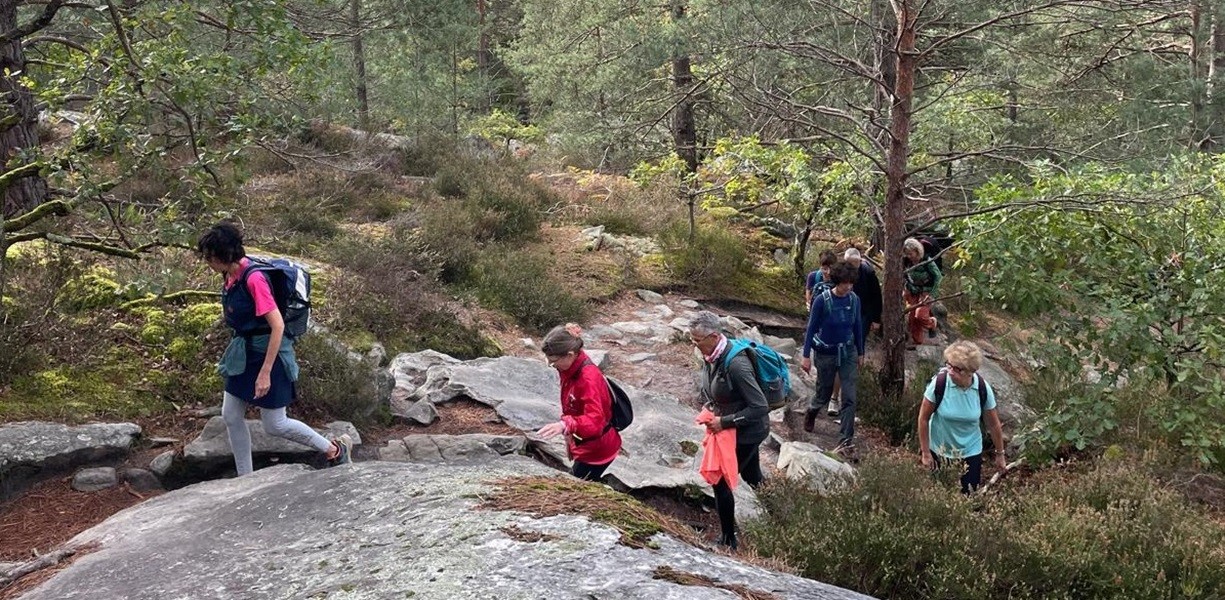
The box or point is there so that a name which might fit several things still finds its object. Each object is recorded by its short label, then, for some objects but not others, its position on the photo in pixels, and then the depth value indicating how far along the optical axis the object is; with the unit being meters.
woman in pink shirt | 4.77
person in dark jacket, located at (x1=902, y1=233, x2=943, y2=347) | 10.09
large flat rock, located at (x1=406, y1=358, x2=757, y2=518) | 6.58
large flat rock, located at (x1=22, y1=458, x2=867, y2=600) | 3.12
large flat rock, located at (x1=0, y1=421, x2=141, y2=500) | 5.28
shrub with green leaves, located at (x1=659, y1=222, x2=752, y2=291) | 12.77
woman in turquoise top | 6.00
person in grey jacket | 5.20
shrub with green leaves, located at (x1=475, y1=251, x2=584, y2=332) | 10.73
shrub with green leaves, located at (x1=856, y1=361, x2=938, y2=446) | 9.08
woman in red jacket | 4.96
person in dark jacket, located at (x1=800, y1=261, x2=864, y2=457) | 7.99
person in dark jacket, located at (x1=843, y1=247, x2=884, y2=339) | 9.34
